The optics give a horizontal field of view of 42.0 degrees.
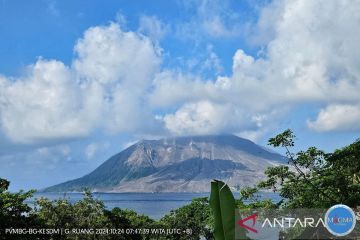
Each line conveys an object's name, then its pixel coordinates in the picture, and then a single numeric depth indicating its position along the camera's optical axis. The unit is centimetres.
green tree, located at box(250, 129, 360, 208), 1814
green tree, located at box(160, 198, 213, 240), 4569
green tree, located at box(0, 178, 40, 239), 2392
